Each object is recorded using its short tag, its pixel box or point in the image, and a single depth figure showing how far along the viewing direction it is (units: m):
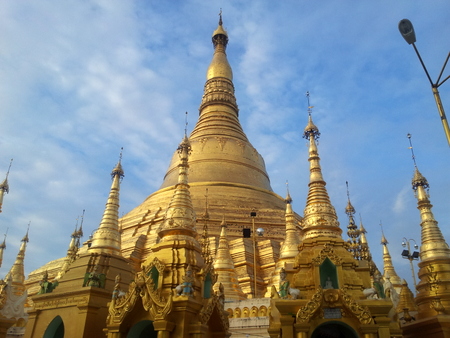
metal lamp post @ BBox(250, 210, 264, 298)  23.36
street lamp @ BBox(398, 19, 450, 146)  6.65
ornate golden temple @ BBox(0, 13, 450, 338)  11.02
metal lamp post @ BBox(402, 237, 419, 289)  25.70
